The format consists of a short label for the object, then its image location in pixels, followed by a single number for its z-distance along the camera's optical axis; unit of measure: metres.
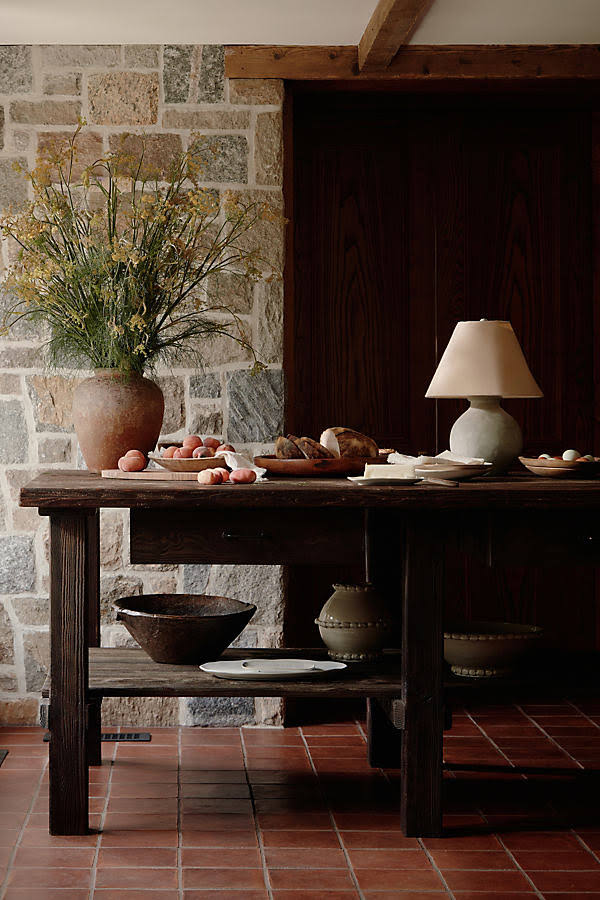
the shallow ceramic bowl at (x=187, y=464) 3.10
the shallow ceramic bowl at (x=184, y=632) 3.06
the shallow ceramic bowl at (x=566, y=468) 3.15
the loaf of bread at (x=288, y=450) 3.22
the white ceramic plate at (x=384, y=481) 2.85
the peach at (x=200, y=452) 3.19
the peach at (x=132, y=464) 3.14
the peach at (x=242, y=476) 2.89
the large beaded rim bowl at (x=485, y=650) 3.01
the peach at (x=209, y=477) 2.88
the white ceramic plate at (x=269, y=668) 2.96
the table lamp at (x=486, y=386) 3.25
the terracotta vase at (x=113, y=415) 3.32
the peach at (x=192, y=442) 3.27
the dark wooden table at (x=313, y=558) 2.88
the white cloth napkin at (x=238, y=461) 3.00
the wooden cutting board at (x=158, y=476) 3.05
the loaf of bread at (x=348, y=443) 3.27
